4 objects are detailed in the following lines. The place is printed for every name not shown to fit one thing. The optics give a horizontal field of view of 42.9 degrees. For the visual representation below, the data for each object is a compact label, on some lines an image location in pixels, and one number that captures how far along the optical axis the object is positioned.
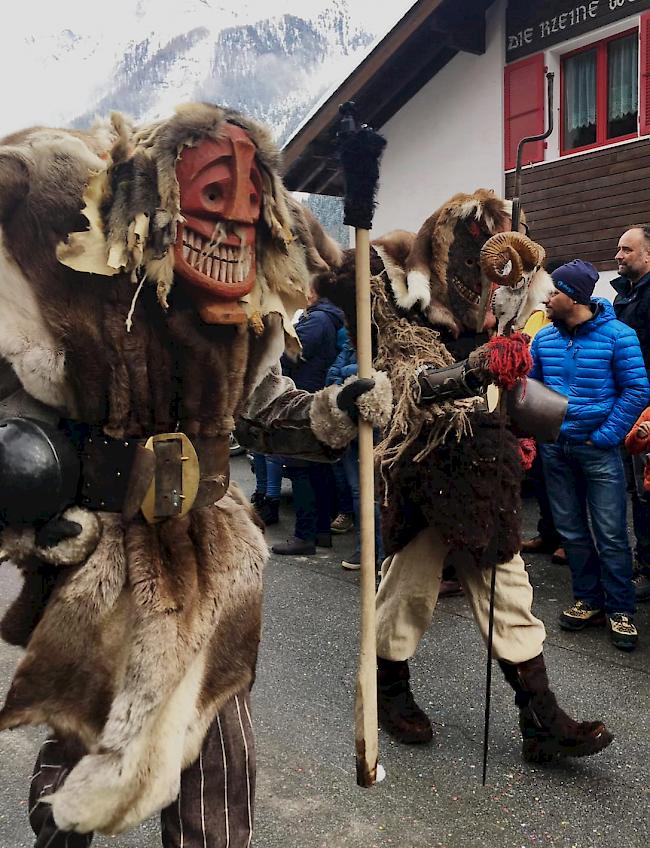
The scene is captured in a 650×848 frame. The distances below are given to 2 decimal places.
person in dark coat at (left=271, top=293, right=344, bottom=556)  5.68
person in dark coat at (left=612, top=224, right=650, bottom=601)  4.70
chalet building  8.88
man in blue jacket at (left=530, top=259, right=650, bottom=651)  4.08
